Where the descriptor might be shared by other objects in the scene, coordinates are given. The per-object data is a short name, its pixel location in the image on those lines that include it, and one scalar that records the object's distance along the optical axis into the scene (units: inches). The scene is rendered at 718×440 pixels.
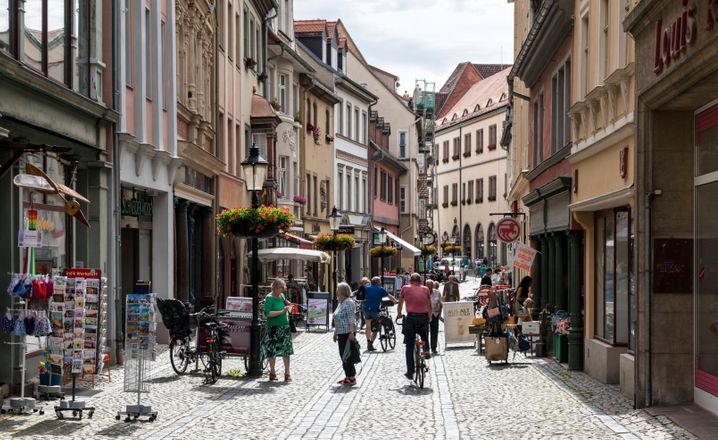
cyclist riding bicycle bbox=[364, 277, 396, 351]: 1015.0
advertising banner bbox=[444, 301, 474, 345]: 1039.6
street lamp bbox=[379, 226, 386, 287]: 2046.0
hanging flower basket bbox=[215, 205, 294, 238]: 812.0
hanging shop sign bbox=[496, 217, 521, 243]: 1072.2
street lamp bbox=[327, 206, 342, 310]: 1545.6
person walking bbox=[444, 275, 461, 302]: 1370.2
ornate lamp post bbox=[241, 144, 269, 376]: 735.1
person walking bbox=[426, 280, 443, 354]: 1005.2
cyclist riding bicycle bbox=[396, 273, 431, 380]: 707.4
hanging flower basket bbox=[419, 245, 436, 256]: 2576.5
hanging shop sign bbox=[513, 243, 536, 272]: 946.7
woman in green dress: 709.3
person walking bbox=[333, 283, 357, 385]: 695.7
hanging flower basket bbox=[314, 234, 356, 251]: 1600.6
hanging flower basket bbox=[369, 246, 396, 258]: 2111.2
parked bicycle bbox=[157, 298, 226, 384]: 721.0
